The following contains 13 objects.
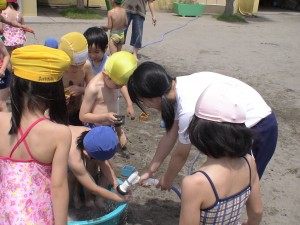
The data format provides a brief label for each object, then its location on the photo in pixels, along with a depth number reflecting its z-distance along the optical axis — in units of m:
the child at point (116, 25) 5.84
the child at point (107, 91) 2.56
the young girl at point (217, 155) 1.42
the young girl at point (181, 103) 1.98
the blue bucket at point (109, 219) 2.09
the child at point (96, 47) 3.23
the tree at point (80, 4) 11.61
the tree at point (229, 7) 12.84
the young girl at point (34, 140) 1.51
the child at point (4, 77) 3.46
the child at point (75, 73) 2.80
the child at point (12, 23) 4.64
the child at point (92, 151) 2.10
